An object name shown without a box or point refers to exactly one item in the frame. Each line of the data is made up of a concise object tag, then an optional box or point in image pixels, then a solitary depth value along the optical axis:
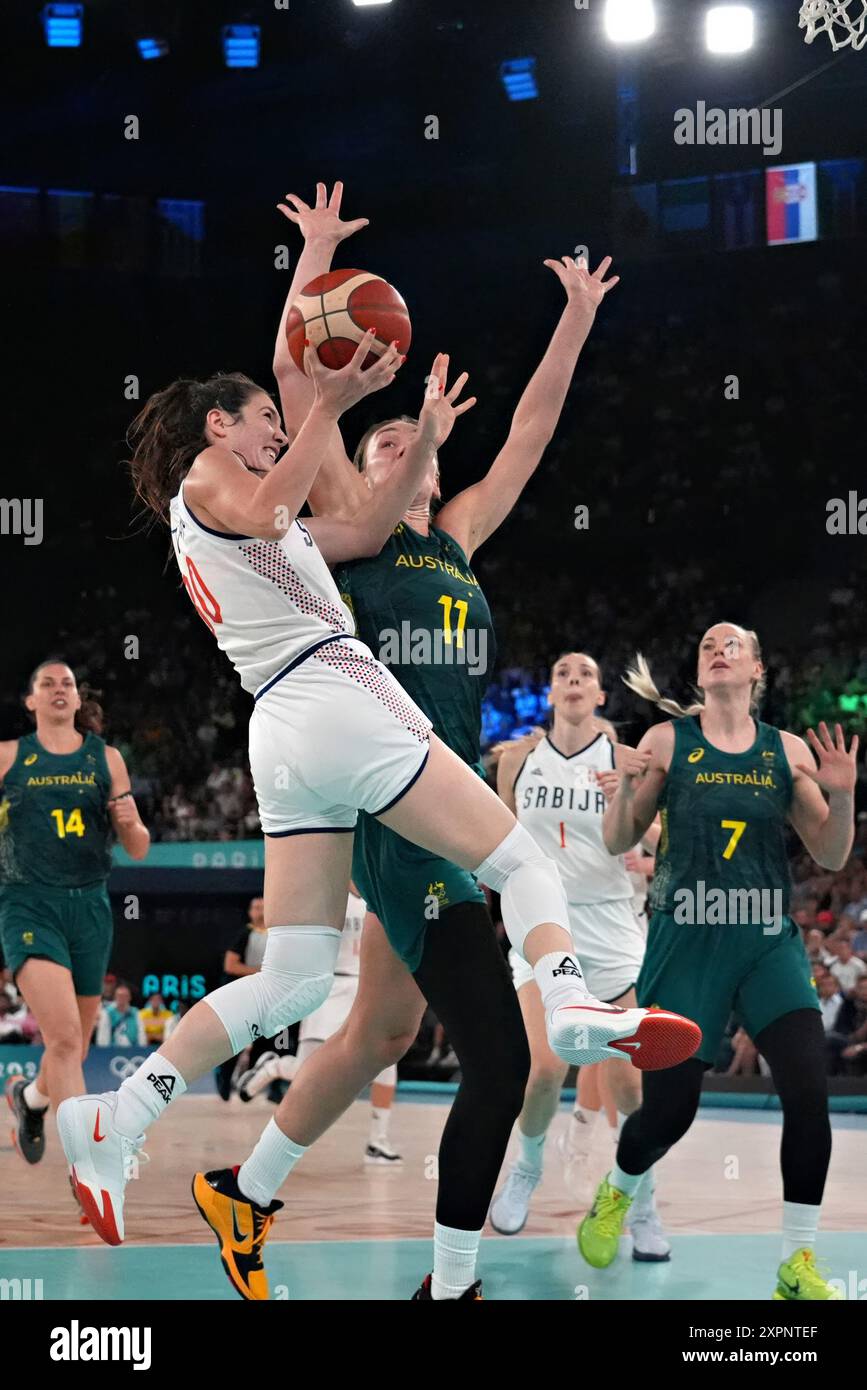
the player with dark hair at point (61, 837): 6.68
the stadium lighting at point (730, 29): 13.73
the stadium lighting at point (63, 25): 15.05
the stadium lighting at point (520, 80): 15.70
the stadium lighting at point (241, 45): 15.48
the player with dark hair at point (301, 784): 3.75
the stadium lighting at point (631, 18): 12.84
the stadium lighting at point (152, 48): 15.74
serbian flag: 16.28
